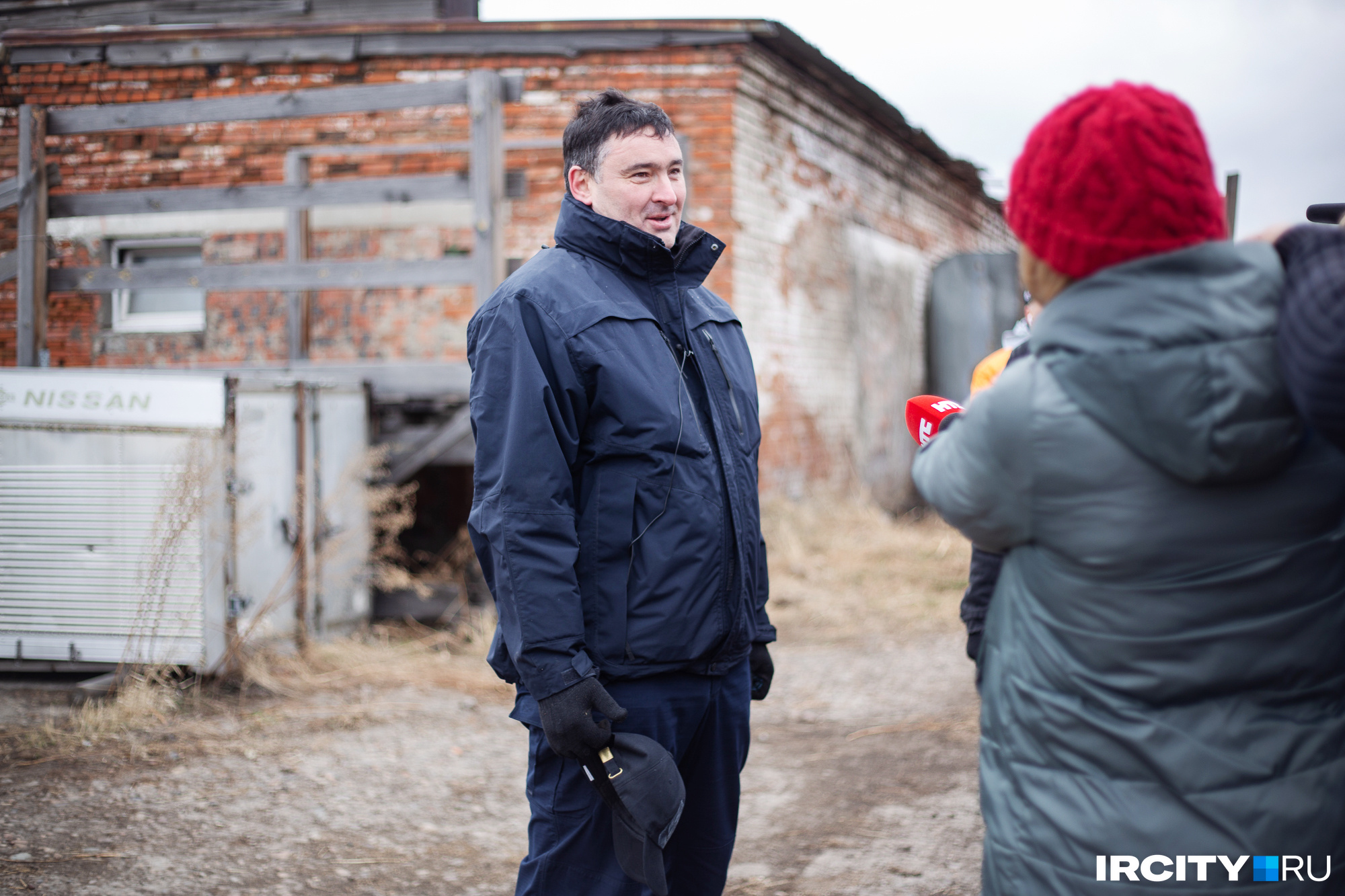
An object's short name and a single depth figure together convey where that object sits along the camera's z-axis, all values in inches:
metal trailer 175.2
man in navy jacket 69.6
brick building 291.3
